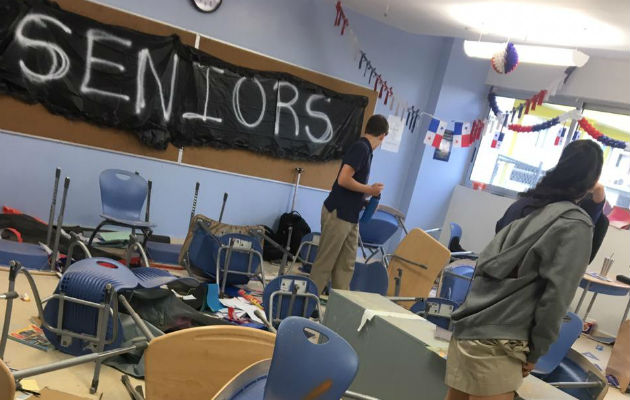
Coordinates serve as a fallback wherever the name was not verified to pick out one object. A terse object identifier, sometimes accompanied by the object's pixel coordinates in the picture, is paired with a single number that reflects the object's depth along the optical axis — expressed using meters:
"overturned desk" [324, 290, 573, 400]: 2.27
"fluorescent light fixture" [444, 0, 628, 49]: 4.25
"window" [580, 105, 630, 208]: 6.18
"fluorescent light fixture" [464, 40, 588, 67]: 4.76
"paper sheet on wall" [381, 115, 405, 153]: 6.78
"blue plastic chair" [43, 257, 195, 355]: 2.55
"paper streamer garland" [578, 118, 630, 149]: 6.12
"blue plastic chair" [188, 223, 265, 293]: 4.06
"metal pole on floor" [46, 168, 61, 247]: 3.66
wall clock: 5.02
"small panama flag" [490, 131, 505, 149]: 7.23
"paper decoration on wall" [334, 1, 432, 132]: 5.90
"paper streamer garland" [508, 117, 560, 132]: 6.66
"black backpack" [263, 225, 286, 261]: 5.76
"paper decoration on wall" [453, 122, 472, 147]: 7.00
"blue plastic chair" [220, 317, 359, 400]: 1.64
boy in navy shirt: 3.56
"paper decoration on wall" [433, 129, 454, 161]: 7.05
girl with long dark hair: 1.81
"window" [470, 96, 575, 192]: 6.95
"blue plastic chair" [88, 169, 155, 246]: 4.34
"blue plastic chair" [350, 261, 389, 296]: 3.72
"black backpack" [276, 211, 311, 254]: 5.95
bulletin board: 4.48
